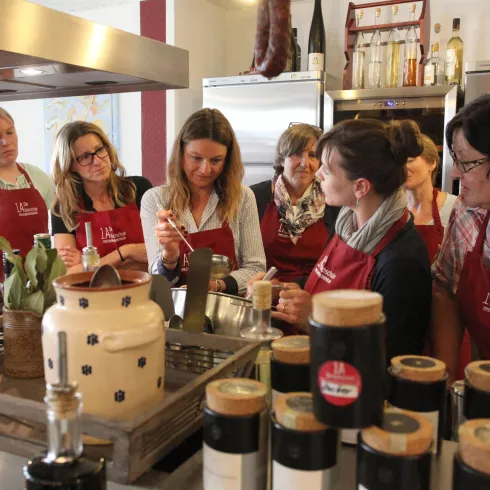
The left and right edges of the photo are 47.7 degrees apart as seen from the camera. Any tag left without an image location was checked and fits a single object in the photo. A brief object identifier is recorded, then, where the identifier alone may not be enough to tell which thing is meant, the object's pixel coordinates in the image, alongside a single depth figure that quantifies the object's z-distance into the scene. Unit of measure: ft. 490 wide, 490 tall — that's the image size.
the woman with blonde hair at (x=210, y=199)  5.60
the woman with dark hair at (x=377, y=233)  3.88
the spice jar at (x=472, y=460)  1.63
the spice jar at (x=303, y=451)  1.81
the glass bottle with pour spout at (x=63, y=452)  1.67
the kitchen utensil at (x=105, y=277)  2.33
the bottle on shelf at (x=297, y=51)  11.05
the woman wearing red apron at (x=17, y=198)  6.83
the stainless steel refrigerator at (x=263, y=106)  10.23
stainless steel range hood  2.90
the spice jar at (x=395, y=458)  1.70
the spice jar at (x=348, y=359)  1.73
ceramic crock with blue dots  2.10
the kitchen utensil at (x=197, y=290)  2.87
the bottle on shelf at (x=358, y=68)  10.26
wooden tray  2.01
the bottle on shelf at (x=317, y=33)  11.09
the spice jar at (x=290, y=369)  2.23
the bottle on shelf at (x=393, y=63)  10.07
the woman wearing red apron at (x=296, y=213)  6.79
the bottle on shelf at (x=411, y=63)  9.79
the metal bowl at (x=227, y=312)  3.29
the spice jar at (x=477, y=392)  2.13
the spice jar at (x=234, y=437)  1.87
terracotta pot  2.81
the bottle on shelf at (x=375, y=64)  10.12
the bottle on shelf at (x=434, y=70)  9.46
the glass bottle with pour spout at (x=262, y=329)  2.83
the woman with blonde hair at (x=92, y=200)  6.51
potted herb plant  2.82
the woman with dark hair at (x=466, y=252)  3.96
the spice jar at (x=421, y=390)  2.15
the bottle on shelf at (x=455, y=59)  9.68
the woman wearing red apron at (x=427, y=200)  6.54
